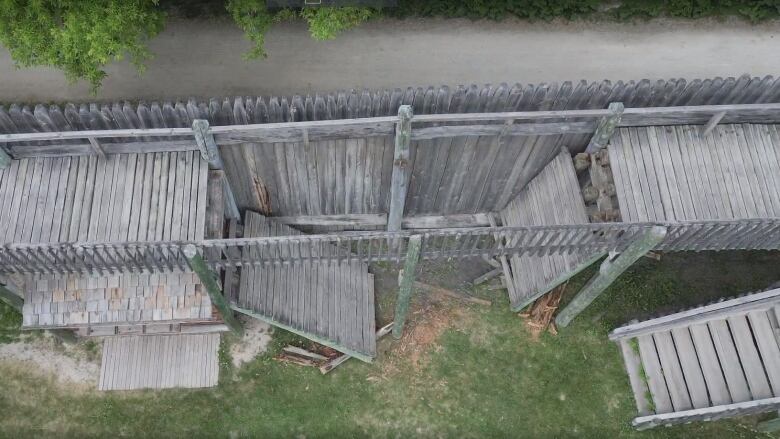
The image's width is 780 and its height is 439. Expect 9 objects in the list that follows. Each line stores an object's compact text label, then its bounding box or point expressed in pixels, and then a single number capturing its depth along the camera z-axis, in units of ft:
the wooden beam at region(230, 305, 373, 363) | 50.02
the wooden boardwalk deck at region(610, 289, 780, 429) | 49.70
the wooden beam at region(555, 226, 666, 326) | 41.25
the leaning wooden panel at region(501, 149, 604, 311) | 47.62
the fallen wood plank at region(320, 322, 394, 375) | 53.67
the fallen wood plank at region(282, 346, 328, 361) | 54.19
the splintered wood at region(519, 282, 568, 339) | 56.08
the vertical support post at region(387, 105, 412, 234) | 42.37
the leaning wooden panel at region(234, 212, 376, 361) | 50.80
